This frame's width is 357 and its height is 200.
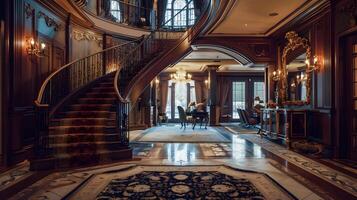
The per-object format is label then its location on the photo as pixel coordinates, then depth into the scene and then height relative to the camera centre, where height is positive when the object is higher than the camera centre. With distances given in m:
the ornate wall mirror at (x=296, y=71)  6.72 +0.79
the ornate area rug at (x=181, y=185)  3.35 -1.08
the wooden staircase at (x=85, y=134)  5.05 -0.61
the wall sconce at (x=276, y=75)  8.54 +0.77
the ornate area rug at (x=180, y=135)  8.17 -1.09
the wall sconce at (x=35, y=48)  5.39 +1.06
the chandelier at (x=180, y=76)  13.56 +1.21
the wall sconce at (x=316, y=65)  6.12 +0.77
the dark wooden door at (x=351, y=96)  5.18 +0.08
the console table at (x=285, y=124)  6.68 -0.57
